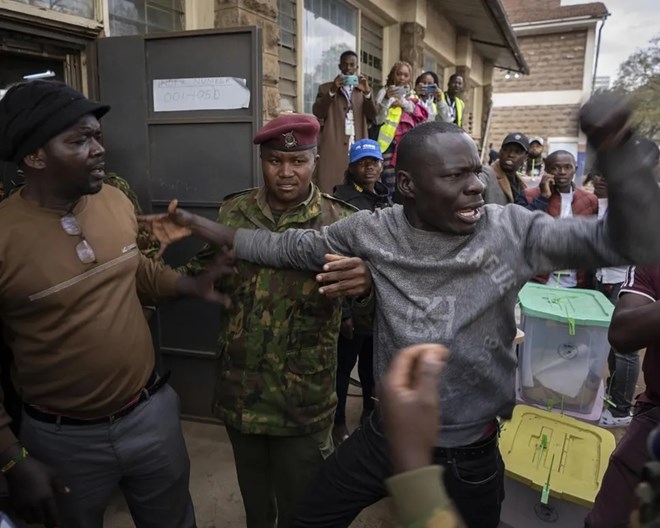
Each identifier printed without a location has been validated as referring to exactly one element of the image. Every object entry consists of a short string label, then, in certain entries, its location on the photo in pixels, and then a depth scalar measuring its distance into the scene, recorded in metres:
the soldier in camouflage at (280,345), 1.98
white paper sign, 3.10
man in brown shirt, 1.66
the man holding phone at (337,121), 4.99
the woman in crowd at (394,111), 5.25
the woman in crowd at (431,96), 6.22
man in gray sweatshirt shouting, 1.50
